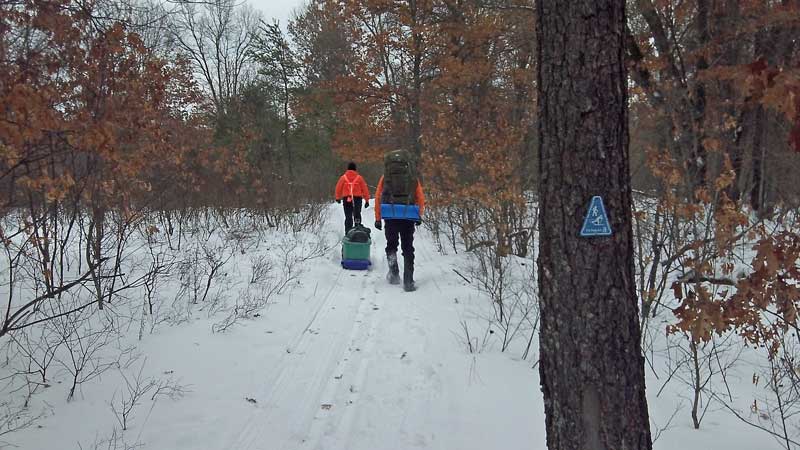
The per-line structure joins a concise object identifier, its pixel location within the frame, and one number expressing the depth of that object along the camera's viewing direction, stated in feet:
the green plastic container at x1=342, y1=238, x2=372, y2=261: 25.67
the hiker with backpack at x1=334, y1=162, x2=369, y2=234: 32.40
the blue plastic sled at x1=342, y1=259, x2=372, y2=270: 25.88
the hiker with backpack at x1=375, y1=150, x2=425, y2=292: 21.72
